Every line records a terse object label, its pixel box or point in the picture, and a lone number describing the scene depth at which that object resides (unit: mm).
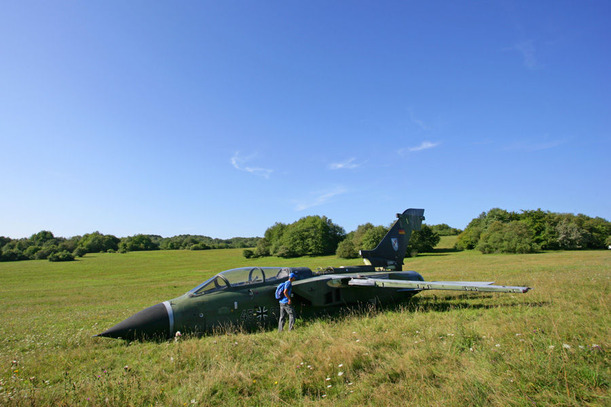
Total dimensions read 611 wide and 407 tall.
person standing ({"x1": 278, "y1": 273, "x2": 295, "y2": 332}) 8887
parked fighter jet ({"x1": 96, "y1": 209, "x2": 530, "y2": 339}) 8422
